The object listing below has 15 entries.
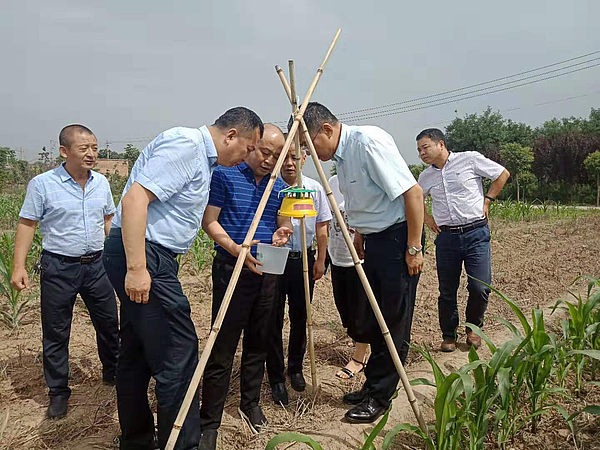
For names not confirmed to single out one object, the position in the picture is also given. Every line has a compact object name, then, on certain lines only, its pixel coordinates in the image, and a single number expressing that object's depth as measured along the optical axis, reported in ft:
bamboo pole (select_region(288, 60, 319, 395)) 7.74
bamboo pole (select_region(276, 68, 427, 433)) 7.09
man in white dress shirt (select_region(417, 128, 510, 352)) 12.09
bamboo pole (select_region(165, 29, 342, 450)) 5.94
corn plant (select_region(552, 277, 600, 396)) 8.21
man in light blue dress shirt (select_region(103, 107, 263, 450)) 6.04
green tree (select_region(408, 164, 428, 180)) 98.17
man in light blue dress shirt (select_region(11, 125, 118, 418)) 9.21
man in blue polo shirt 7.77
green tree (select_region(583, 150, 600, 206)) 73.51
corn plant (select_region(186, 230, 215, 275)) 19.09
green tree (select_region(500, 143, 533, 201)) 75.56
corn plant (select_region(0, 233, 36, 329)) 12.77
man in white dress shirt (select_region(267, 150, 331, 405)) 9.55
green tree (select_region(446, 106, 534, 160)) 124.36
